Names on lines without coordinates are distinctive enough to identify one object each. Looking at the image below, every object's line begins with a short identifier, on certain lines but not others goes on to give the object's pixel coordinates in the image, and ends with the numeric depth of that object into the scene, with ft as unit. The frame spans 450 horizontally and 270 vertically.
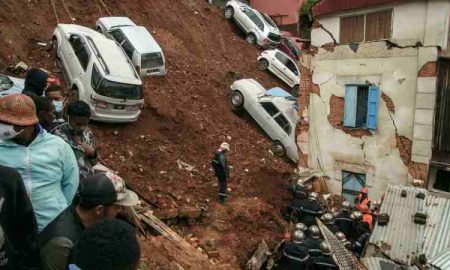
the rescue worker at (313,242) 30.14
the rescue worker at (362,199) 40.09
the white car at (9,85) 24.10
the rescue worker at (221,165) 37.63
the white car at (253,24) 79.41
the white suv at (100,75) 40.22
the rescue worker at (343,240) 33.55
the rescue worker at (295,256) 28.45
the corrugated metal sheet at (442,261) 25.42
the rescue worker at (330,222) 35.81
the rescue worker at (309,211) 37.63
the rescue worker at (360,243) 33.76
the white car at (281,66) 70.13
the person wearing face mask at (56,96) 18.99
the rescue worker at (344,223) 37.06
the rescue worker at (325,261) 29.30
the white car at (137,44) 53.01
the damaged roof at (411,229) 30.01
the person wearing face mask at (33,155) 10.77
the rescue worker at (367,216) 37.04
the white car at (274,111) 54.60
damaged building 39.65
